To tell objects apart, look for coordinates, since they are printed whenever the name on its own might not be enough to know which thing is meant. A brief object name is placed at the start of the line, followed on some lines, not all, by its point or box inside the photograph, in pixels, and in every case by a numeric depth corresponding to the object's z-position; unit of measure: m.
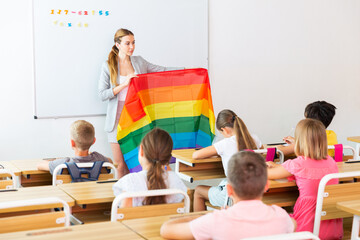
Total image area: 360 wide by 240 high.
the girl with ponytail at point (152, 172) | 2.89
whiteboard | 5.33
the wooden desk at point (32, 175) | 4.00
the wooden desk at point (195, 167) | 4.23
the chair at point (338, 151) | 4.28
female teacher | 5.29
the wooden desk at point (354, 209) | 2.71
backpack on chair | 3.58
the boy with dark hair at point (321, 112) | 4.60
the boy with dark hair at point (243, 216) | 2.06
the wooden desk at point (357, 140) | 5.87
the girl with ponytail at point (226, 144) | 4.01
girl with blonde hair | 3.35
